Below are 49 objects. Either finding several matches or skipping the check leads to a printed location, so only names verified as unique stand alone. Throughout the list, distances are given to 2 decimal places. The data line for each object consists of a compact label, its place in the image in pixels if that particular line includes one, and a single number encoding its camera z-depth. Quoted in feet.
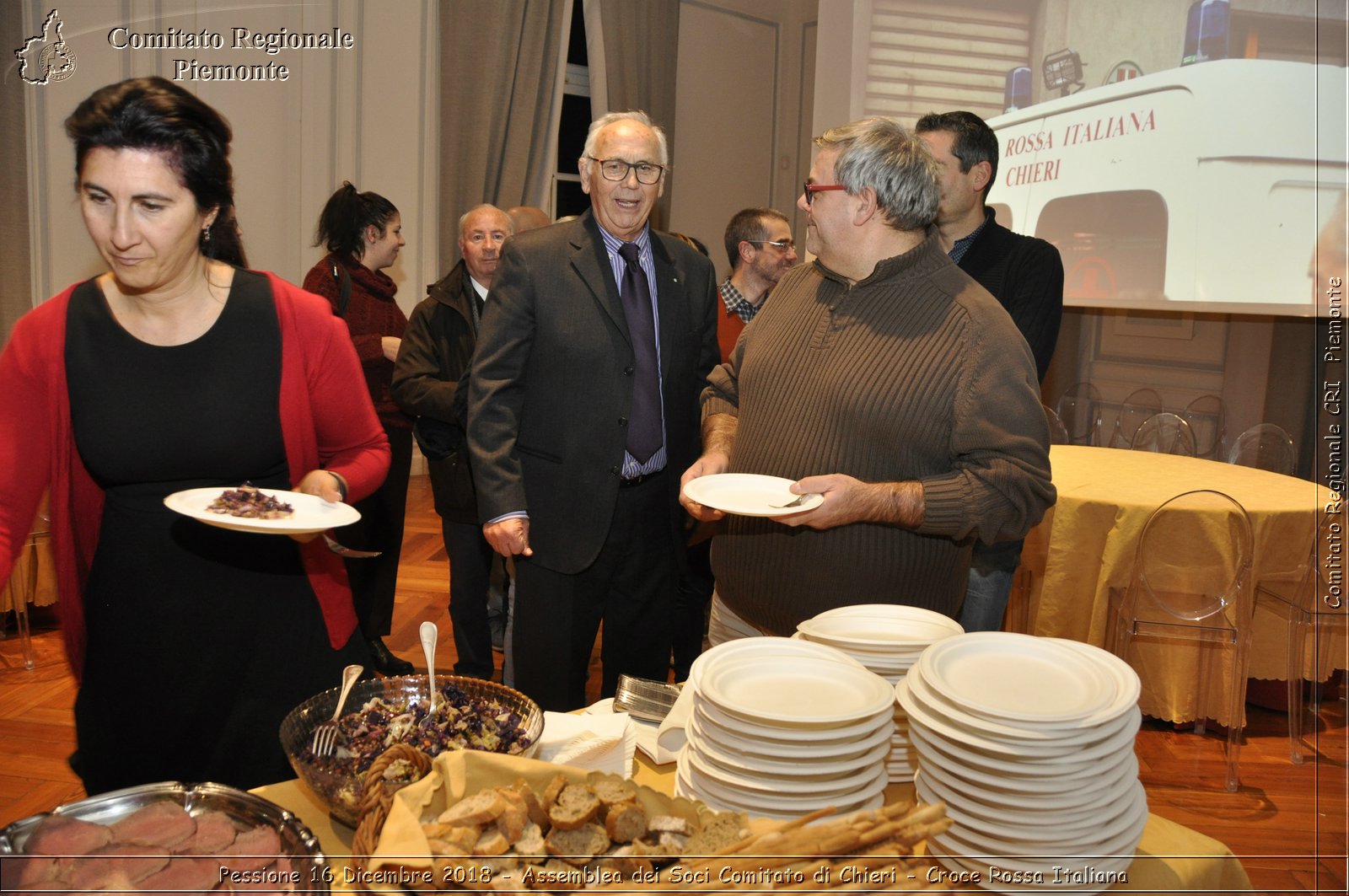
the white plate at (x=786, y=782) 3.54
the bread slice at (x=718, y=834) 3.19
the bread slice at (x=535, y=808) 3.31
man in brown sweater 5.47
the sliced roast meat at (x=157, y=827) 3.15
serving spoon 4.15
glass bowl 3.61
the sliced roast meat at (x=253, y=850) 3.08
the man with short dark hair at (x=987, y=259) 8.53
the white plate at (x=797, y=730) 3.48
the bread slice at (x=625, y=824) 3.26
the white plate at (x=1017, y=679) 3.39
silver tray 3.08
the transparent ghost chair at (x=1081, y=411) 17.95
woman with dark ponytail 11.69
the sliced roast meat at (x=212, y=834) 3.15
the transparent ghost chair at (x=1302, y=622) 10.69
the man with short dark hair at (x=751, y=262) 11.75
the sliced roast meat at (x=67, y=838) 3.07
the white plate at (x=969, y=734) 3.24
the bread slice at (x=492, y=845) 3.12
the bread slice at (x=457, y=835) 3.12
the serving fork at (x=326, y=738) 3.89
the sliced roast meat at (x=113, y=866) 2.95
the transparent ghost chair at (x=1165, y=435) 15.33
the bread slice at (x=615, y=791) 3.36
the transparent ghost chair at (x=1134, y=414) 16.75
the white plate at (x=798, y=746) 3.50
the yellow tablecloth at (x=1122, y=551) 10.69
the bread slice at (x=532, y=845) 3.15
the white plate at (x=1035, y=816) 3.29
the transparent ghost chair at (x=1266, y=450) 13.55
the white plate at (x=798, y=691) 3.51
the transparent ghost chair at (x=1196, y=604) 10.42
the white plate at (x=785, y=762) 3.52
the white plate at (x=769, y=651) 4.11
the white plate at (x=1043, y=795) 3.27
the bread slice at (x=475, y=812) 3.21
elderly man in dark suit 7.67
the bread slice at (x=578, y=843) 3.19
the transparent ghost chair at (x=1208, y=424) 16.08
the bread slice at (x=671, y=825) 3.29
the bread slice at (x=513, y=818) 3.20
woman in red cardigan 4.58
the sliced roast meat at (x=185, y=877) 2.95
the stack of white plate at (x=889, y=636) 4.15
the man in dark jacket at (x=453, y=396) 10.70
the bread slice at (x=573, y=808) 3.24
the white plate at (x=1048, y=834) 3.29
